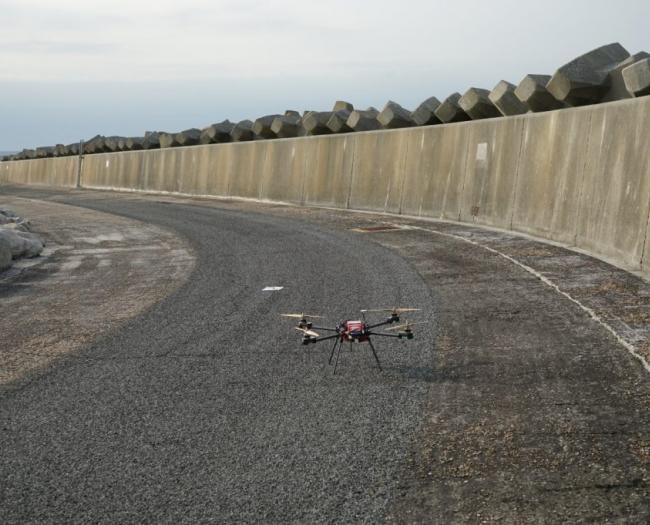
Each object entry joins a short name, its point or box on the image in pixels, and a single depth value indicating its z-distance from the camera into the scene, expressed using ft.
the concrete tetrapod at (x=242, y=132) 100.32
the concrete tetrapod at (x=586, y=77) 48.08
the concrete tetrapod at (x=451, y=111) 66.58
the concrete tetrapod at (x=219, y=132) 107.55
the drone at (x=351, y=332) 21.33
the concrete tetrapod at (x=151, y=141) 133.80
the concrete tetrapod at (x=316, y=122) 84.79
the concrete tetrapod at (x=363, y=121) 78.59
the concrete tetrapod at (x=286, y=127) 90.58
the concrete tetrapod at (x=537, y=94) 52.39
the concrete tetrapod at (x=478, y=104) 62.49
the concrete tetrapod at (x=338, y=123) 82.01
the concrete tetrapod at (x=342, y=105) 100.84
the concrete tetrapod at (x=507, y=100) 57.45
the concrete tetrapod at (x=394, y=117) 73.05
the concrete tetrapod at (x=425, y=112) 70.85
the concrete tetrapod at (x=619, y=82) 46.85
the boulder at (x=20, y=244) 50.01
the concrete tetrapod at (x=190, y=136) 116.26
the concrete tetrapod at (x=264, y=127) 94.48
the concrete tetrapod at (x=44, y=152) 205.17
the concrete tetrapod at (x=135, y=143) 140.15
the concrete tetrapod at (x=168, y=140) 120.37
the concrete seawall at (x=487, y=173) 36.86
